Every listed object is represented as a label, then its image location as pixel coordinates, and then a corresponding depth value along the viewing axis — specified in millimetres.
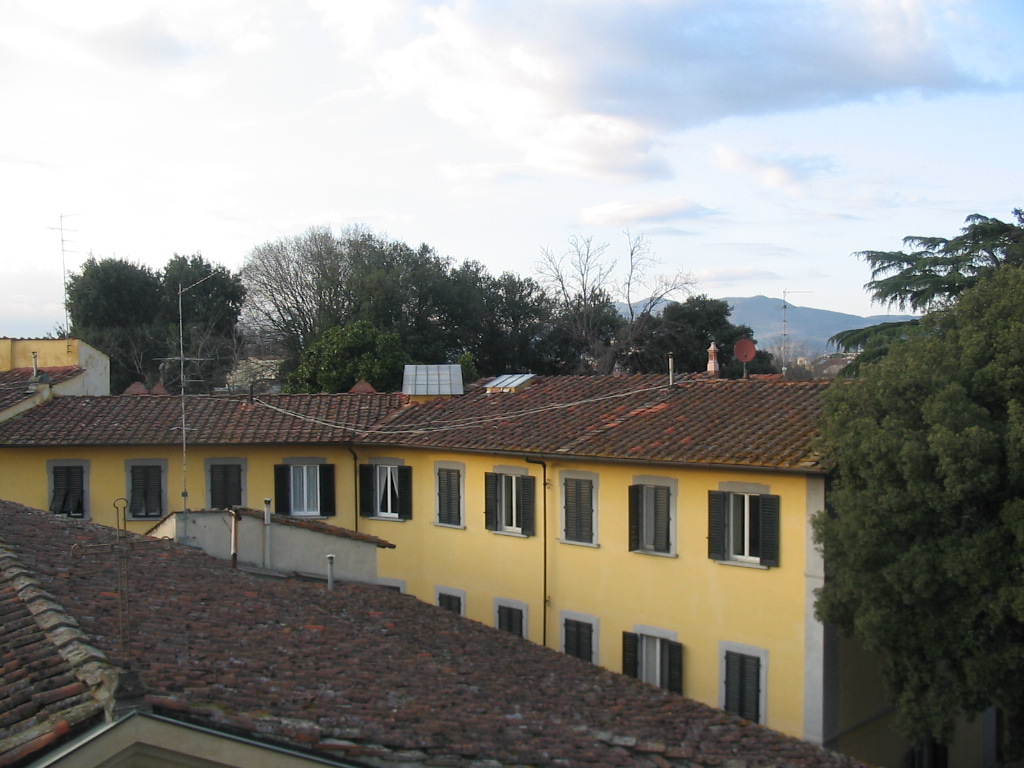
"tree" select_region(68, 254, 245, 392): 45406
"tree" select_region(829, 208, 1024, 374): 19875
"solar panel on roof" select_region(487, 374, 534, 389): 24595
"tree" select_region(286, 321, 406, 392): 36969
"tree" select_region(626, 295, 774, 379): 46062
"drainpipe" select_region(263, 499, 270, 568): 16656
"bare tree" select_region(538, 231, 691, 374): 46875
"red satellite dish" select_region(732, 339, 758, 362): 23672
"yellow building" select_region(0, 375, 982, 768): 15812
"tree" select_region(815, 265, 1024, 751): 11922
